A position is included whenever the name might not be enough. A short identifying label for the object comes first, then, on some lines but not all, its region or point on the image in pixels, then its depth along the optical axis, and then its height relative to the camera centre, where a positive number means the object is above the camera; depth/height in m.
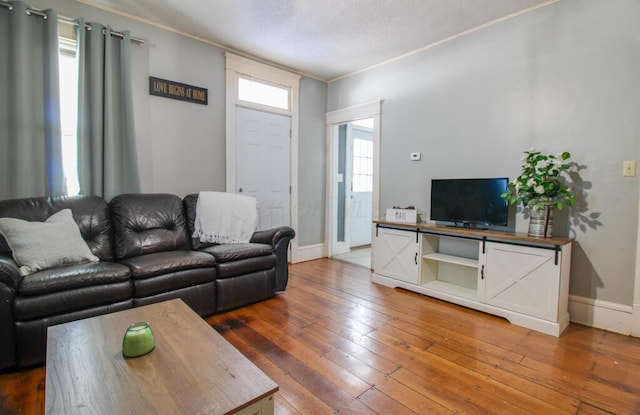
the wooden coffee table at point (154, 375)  1.01 -0.69
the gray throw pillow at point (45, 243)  2.08 -0.39
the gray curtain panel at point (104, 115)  2.78 +0.67
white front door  3.96 +0.38
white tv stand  2.44 -0.69
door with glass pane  5.48 +0.11
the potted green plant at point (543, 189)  2.54 +0.06
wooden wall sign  3.24 +1.07
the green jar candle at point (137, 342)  1.27 -0.63
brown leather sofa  1.86 -0.60
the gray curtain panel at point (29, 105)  2.47 +0.66
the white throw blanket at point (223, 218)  3.10 -0.29
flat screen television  2.93 -0.07
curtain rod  2.46 +1.43
